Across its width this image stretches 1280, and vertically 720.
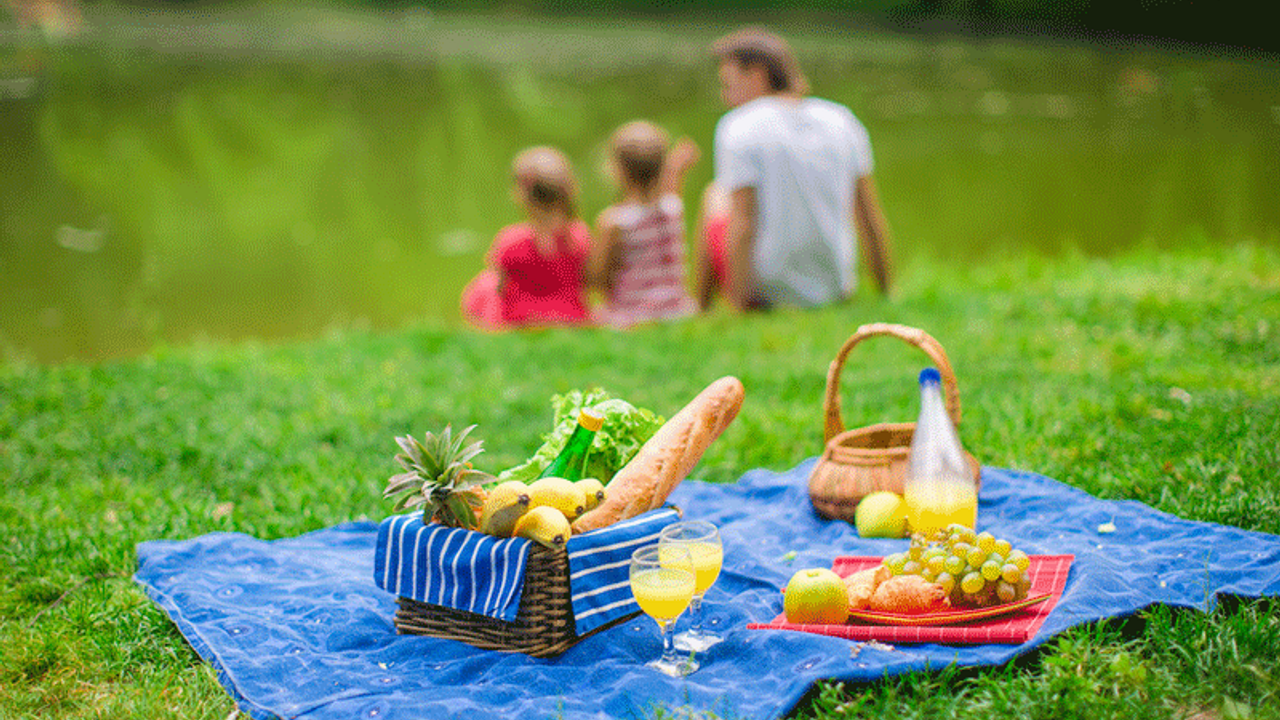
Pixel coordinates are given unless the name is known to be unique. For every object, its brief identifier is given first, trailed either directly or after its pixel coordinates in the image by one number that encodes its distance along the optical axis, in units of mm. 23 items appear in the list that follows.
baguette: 3150
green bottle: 3340
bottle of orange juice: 3346
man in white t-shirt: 7020
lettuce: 3418
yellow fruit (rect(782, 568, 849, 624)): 2996
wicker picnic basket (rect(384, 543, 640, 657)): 2973
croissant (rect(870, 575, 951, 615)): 2980
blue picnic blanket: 2785
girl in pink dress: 7051
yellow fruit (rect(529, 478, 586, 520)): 3096
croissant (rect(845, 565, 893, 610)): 3062
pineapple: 3012
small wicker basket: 3679
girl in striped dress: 7121
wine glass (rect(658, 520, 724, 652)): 2836
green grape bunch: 2949
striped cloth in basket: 2934
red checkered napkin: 2857
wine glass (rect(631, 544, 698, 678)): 2770
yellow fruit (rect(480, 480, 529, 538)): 2982
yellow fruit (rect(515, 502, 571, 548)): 2930
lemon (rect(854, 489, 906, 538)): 3615
